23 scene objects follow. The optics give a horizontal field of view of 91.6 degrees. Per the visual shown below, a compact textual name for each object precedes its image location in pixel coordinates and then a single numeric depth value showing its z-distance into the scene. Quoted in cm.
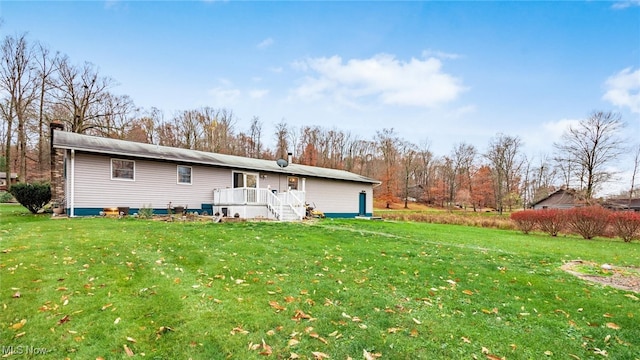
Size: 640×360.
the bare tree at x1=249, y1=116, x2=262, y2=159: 4469
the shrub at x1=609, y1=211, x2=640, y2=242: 1311
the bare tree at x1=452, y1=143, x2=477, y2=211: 5047
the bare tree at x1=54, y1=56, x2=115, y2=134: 2712
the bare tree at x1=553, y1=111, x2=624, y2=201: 3041
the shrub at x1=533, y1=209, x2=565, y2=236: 1475
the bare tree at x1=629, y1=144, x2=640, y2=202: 3409
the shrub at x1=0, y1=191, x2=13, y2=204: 2377
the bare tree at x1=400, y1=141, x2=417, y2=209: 5031
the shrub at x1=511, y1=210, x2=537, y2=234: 1563
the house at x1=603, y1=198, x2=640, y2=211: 2906
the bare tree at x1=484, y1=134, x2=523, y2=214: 4344
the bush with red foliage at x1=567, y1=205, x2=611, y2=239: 1398
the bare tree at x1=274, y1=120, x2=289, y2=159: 4472
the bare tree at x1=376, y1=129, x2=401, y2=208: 4762
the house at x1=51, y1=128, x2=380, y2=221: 1237
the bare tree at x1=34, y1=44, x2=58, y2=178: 2614
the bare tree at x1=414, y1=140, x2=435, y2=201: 5375
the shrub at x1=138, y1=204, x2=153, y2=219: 1266
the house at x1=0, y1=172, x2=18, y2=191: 3161
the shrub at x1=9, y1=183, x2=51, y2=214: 1298
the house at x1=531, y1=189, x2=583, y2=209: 3234
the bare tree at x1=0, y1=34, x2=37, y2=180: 2461
